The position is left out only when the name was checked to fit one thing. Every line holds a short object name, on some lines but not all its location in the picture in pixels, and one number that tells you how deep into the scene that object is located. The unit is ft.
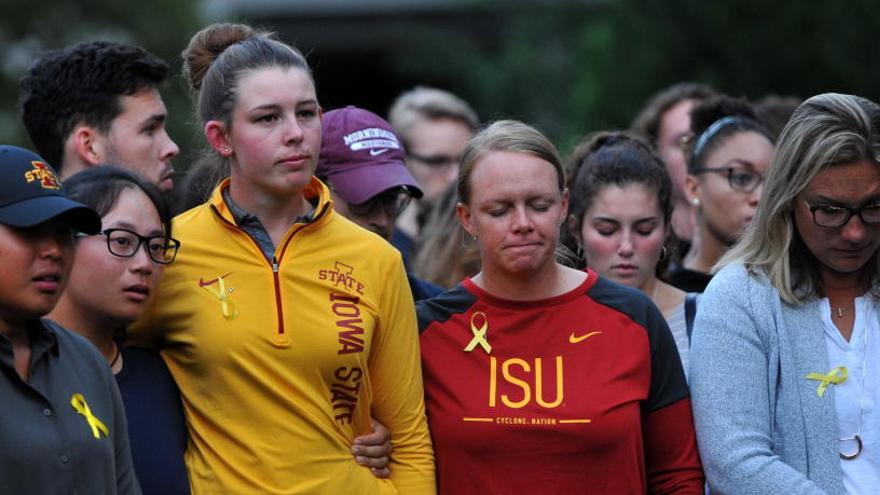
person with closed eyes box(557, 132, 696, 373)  38.58
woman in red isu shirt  30.35
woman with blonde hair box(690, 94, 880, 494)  29.94
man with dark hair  38.04
